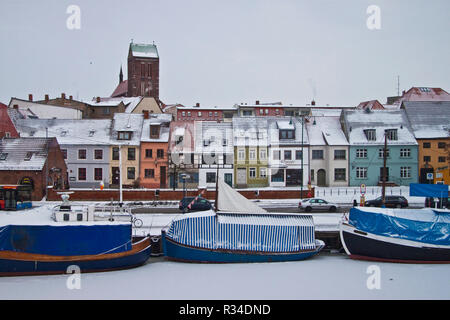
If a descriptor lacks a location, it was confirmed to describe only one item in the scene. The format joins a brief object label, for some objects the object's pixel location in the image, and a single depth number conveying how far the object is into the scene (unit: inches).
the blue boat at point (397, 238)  1061.1
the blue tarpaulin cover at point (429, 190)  1402.6
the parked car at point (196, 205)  1502.2
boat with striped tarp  1024.2
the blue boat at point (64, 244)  919.0
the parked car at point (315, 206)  1565.0
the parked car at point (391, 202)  1600.6
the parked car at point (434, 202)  1524.4
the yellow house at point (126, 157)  2170.3
